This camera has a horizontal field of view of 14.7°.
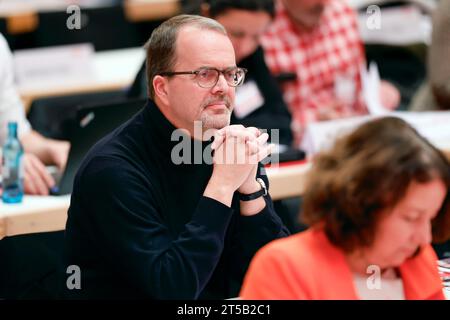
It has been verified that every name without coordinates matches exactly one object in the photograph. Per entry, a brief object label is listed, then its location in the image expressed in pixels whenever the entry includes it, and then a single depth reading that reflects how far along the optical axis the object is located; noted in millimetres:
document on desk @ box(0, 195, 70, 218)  5355
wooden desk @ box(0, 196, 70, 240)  5279
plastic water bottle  5626
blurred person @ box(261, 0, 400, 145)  7885
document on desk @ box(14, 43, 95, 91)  8441
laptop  5374
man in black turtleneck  3942
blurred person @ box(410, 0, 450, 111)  7519
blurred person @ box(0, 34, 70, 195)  5740
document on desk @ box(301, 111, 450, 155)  6502
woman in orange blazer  3057
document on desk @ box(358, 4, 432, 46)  9393
